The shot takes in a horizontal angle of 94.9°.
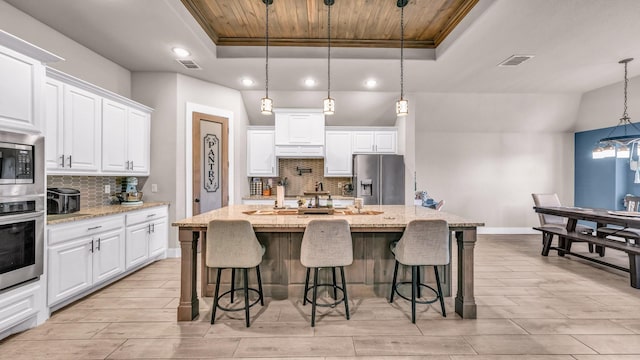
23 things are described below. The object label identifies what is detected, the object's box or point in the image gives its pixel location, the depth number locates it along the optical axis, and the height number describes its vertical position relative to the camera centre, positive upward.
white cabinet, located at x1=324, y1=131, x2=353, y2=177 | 5.86 +0.50
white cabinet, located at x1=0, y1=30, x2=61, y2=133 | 2.16 +0.73
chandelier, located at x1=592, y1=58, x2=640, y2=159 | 4.05 +0.51
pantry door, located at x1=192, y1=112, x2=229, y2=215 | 4.65 +0.27
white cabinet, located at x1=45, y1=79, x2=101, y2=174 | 2.87 +0.51
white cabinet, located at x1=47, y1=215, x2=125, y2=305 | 2.57 -0.76
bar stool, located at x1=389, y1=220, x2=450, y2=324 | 2.42 -0.54
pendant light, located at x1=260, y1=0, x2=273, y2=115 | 3.00 +0.79
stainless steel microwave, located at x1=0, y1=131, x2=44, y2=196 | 2.14 +0.10
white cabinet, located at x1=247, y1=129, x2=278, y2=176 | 5.79 +0.53
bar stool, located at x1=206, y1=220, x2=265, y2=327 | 2.33 -0.53
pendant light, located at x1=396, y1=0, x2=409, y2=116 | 3.03 +0.79
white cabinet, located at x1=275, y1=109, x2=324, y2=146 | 5.69 +1.01
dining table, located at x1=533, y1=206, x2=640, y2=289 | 3.38 -0.72
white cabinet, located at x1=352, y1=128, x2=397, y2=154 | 5.86 +0.76
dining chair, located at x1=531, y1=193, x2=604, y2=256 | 4.97 -0.60
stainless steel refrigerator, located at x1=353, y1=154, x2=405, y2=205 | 5.40 +0.01
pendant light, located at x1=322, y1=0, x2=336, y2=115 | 3.04 +0.81
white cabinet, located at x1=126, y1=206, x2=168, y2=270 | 3.59 -0.76
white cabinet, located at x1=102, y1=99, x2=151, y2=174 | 3.58 +0.52
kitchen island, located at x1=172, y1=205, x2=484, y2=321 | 2.54 -0.72
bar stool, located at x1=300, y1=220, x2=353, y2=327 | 2.34 -0.53
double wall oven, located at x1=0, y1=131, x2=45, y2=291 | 2.13 -0.23
